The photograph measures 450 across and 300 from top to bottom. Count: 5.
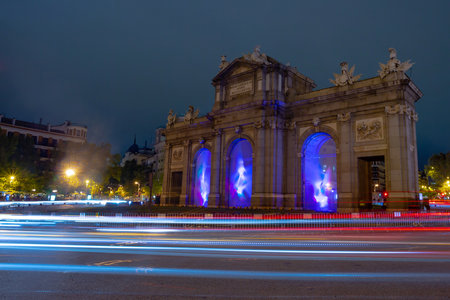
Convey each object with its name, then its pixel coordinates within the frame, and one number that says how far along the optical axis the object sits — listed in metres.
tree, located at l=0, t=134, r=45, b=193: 53.42
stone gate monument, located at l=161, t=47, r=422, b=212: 28.44
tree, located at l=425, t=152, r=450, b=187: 67.69
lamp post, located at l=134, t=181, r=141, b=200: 93.30
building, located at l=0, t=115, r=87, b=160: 84.19
